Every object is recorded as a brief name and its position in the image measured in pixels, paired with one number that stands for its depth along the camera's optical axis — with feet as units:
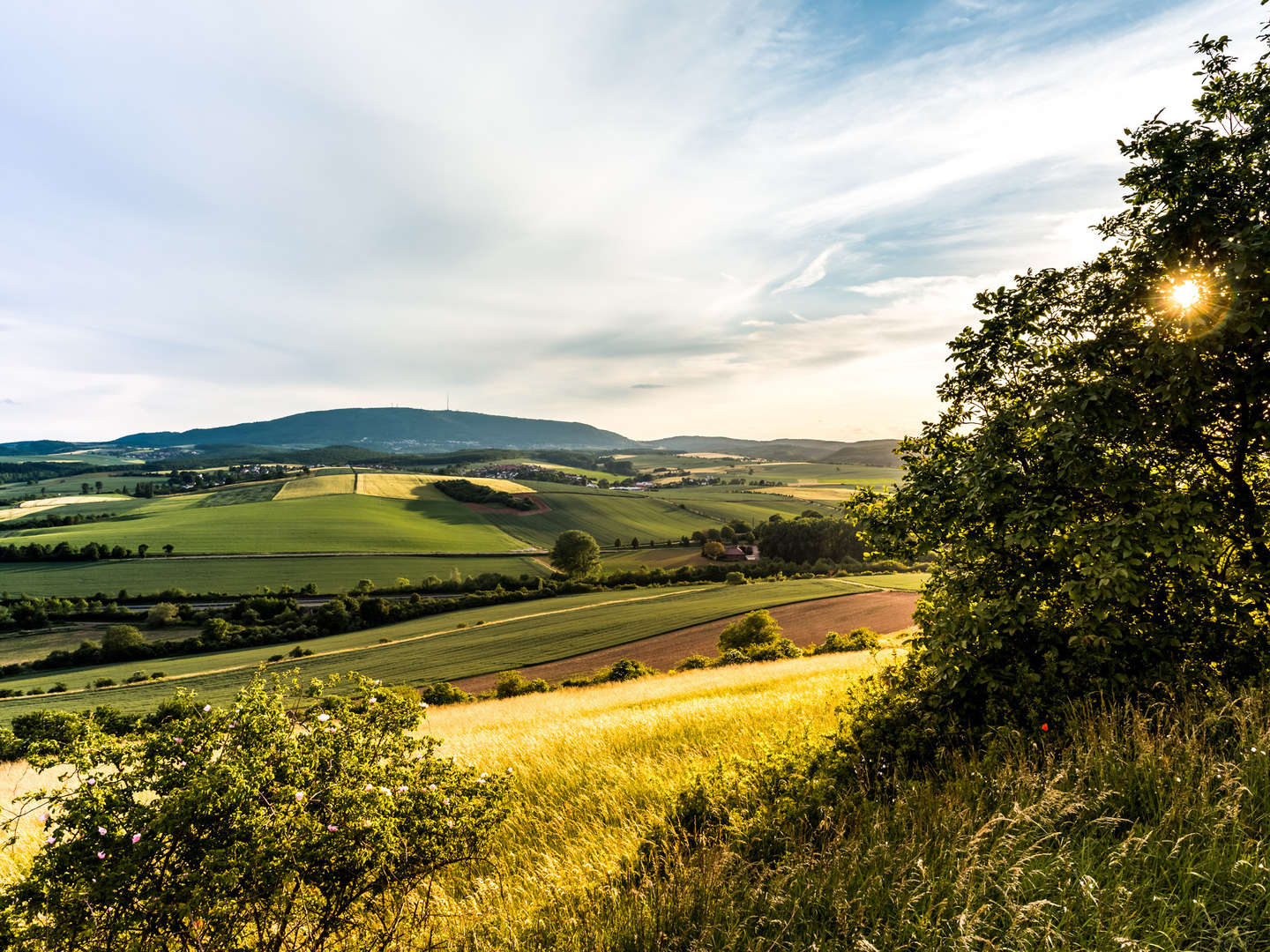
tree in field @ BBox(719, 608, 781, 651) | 132.77
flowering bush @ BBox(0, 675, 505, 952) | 11.35
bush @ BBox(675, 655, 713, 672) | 120.39
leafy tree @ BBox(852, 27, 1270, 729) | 19.07
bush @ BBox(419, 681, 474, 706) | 111.86
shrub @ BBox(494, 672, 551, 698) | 113.80
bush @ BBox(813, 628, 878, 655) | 116.98
